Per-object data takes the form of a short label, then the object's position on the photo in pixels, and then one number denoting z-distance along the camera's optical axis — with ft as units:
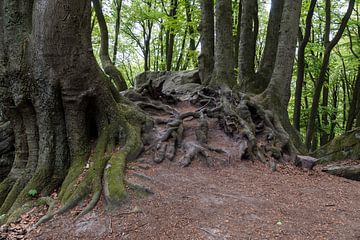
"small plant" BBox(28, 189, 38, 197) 16.84
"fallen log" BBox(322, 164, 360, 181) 22.30
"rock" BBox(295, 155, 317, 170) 22.72
